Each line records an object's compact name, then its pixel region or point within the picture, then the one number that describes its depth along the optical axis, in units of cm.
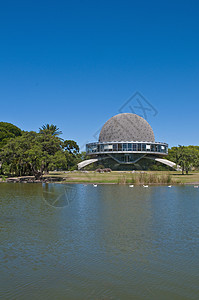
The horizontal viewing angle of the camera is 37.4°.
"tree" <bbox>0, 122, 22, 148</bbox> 5122
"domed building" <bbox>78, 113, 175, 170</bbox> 7238
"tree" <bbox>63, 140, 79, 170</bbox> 8319
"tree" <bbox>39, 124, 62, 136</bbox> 6445
